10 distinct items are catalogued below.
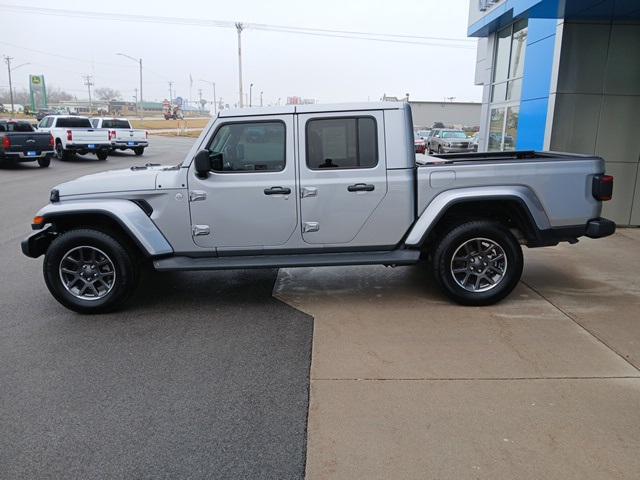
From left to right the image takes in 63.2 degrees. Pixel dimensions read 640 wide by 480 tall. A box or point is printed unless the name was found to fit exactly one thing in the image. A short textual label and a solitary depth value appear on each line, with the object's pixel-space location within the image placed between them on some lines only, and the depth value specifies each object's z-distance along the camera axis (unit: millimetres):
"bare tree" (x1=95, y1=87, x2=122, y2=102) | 139250
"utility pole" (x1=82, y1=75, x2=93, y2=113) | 117656
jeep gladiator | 5055
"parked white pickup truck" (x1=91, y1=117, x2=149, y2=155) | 25984
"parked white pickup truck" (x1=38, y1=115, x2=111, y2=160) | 23172
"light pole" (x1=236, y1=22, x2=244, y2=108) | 48531
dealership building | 8867
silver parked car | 28031
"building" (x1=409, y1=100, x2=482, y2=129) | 55312
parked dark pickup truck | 18781
